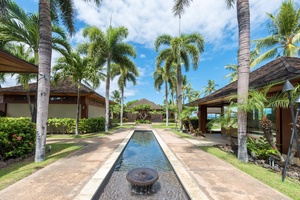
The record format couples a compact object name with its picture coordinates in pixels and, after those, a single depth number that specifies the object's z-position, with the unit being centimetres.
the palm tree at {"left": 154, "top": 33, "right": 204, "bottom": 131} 1258
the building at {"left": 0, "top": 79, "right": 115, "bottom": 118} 1236
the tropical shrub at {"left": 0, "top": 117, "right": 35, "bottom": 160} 444
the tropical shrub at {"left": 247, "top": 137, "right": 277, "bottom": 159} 475
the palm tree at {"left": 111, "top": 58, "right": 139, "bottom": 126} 1794
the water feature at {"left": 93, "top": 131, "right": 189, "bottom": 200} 306
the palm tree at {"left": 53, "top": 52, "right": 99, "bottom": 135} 989
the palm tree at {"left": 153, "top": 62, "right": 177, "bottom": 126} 1980
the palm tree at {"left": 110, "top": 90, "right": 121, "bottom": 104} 4012
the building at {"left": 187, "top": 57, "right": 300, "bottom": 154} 460
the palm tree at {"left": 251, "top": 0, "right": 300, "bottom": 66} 1131
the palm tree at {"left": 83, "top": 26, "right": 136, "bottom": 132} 1140
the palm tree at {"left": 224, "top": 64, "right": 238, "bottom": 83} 2112
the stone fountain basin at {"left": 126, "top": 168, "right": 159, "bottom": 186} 319
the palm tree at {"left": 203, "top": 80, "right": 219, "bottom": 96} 3793
